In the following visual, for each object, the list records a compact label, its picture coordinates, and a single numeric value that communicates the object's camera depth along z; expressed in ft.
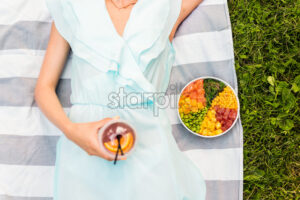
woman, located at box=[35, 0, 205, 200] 3.65
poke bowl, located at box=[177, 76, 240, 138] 4.52
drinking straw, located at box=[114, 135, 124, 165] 2.75
